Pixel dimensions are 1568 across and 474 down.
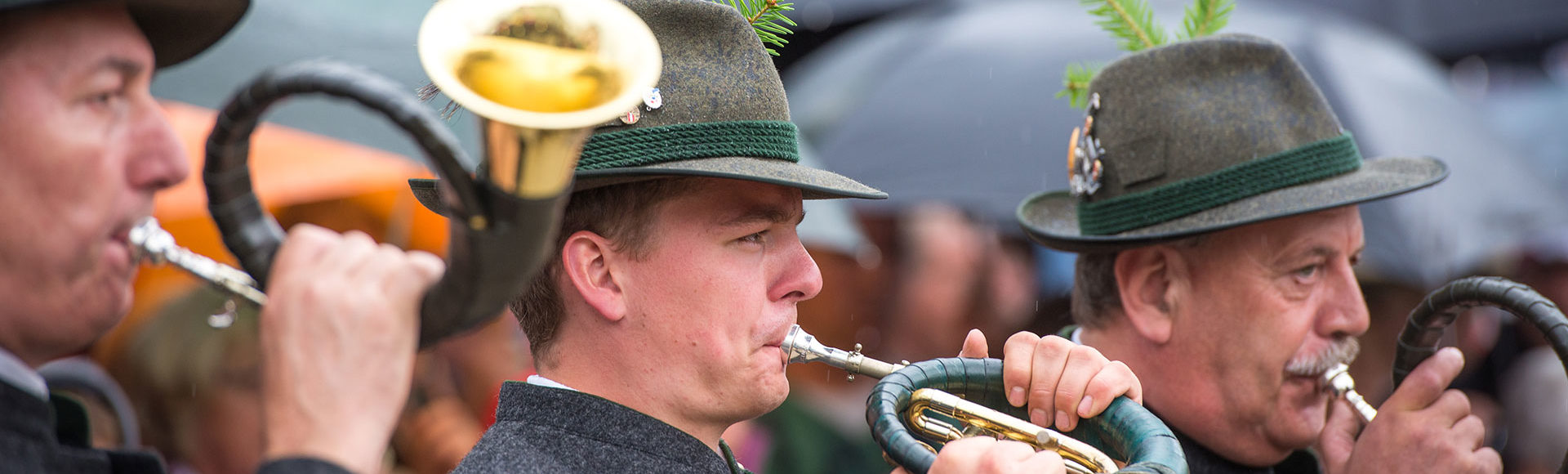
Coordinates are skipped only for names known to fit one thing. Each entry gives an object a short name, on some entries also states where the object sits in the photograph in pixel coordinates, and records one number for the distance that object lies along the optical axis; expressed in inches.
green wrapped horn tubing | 179.0
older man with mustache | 267.1
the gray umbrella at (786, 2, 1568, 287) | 549.3
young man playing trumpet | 200.7
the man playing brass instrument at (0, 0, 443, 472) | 128.0
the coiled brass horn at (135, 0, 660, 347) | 125.1
